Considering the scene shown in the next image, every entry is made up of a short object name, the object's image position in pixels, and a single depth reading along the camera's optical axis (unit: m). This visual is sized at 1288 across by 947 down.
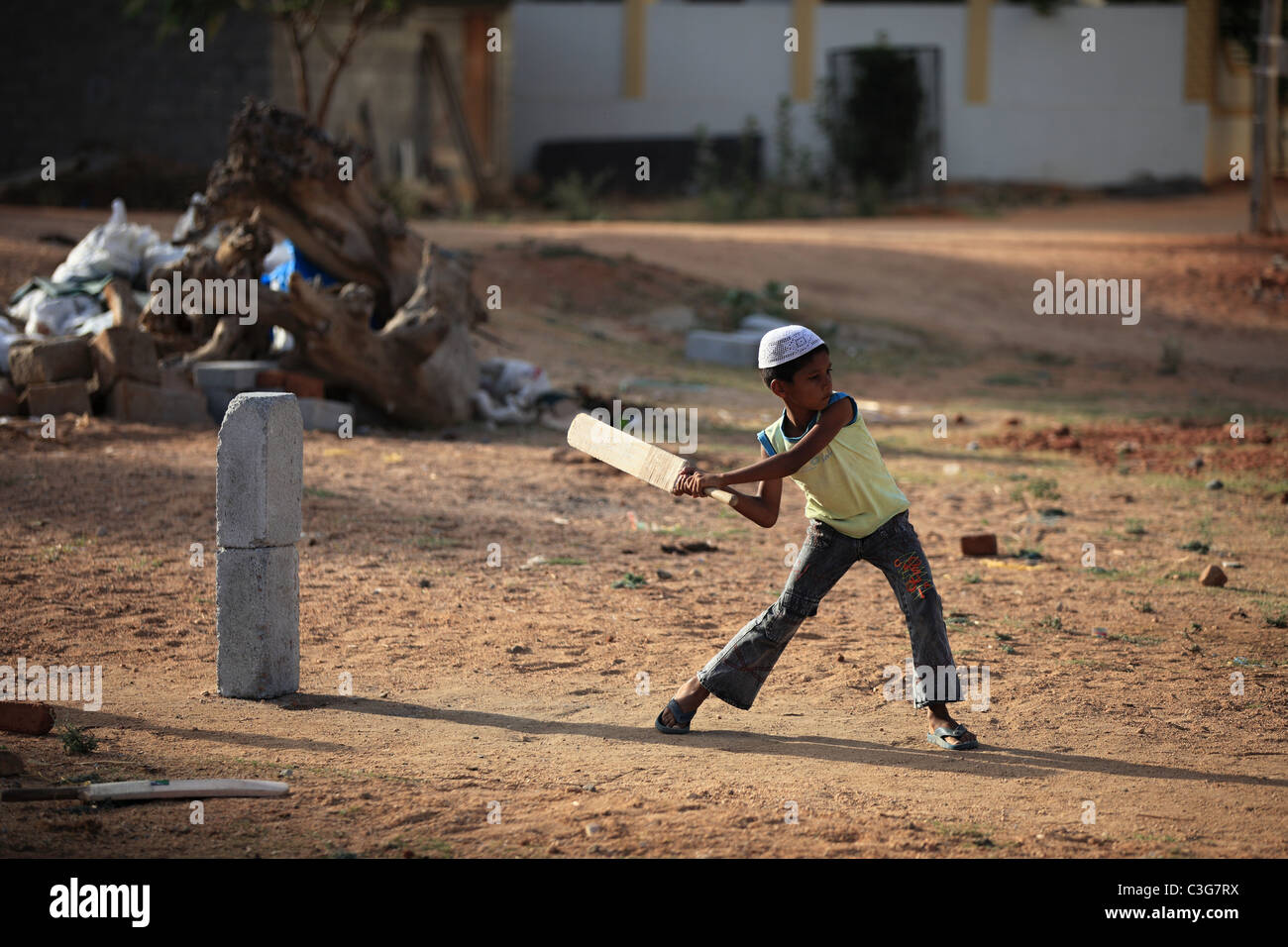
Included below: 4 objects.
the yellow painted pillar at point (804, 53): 32.41
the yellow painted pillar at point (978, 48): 32.44
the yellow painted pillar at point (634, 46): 32.31
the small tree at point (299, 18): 20.02
